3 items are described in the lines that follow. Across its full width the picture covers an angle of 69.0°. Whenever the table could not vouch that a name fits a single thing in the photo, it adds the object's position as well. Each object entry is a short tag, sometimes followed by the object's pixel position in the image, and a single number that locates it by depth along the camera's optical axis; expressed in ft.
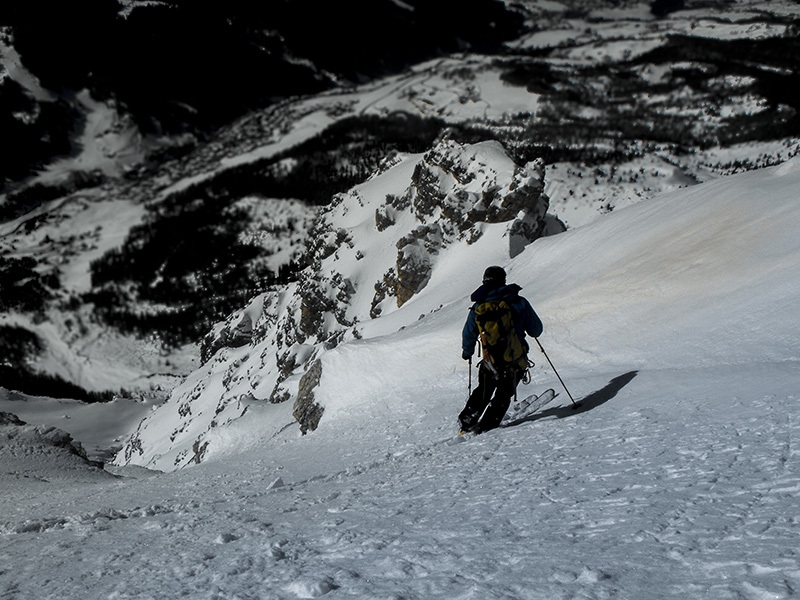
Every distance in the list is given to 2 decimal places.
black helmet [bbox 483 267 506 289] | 28.99
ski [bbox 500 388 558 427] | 31.63
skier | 29.14
